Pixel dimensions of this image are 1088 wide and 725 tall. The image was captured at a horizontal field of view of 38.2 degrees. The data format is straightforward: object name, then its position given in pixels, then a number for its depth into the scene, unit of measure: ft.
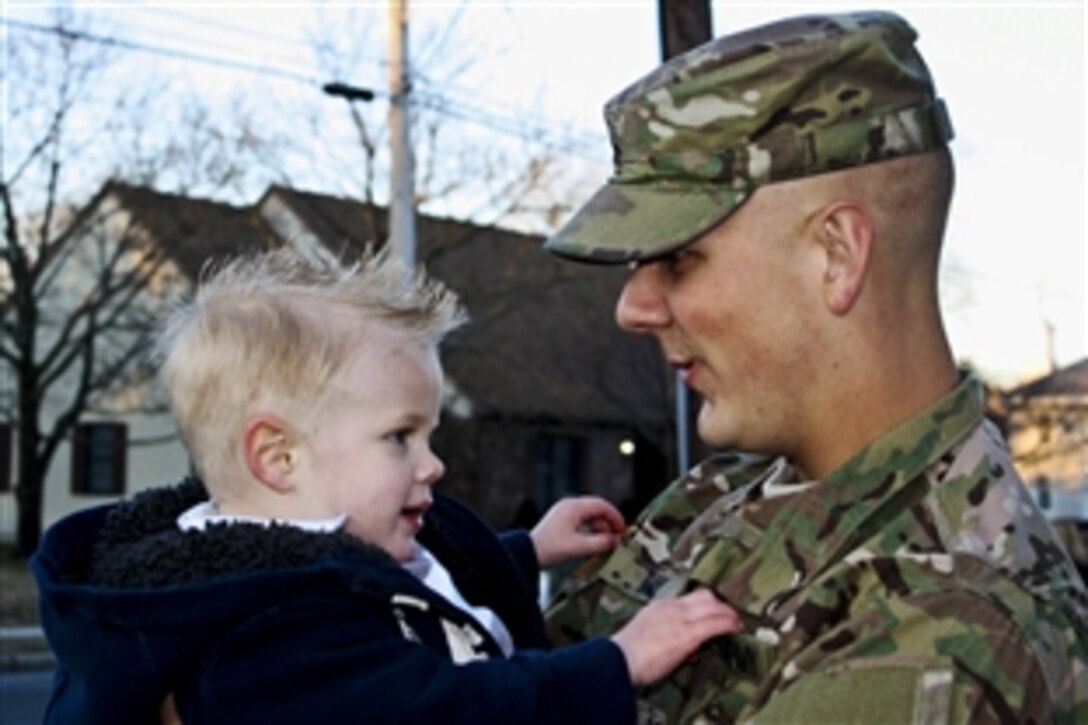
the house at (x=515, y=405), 96.94
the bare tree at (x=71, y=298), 83.10
